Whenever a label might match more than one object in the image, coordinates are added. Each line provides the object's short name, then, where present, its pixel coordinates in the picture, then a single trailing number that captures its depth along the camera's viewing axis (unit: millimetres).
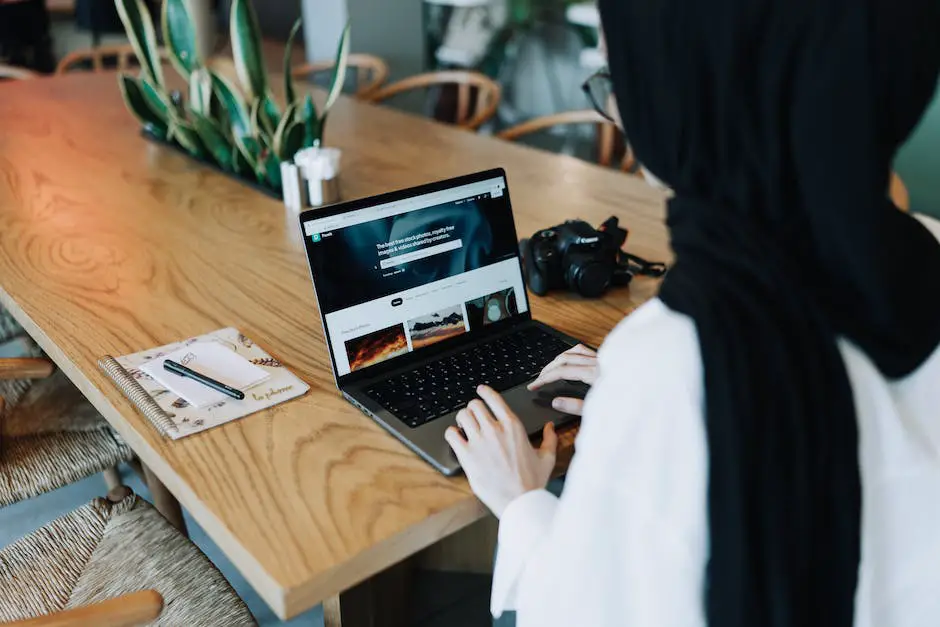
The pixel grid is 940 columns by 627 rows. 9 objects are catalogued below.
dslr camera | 1340
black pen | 1054
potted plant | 1836
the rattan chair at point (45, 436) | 1392
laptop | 1036
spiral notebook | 1003
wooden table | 855
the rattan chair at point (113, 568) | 1092
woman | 628
